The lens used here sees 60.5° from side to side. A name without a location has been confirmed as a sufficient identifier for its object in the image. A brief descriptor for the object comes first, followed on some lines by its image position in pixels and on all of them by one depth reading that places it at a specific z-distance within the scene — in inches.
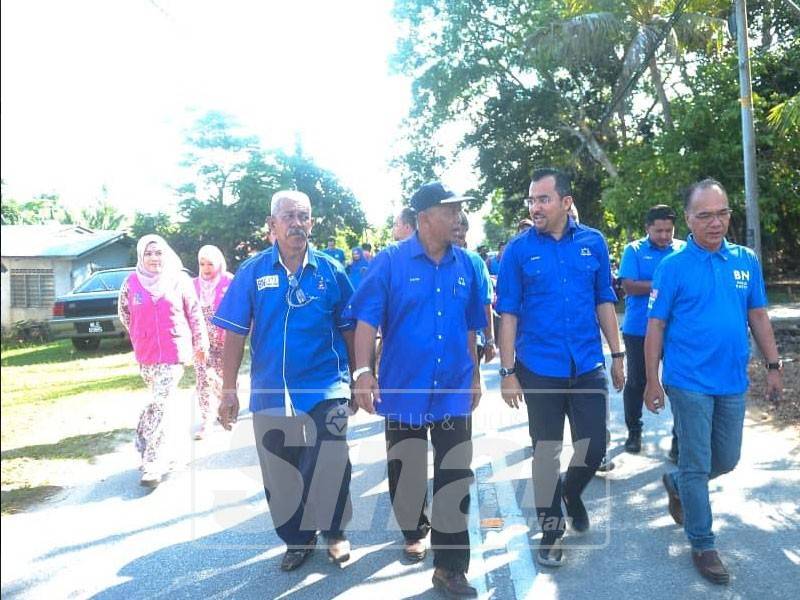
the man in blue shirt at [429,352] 142.4
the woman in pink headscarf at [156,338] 215.5
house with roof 563.7
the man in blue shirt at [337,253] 545.0
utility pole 372.8
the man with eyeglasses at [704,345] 139.4
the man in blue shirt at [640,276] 210.4
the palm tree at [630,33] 590.9
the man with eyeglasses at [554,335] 150.6
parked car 532.1
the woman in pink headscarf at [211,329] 265.9
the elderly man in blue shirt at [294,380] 152.1
